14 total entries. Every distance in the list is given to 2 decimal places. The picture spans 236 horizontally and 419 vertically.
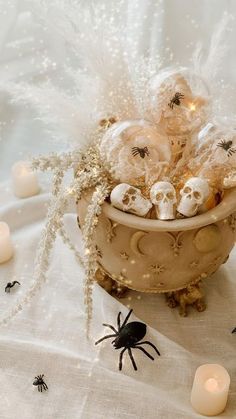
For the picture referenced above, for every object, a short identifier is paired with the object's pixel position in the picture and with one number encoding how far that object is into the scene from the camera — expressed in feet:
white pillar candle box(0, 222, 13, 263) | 3.79
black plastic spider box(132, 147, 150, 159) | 3.03
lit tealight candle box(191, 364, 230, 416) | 2.89
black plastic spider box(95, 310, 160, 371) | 3.22
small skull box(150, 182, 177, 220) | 2.95
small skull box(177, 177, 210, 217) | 2.95
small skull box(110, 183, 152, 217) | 2.99
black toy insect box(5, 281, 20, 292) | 3.63
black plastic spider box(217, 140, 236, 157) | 3.08
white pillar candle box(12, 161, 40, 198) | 4.27
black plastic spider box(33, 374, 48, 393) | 3.06
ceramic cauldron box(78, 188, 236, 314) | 2.97
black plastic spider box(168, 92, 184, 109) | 3.14
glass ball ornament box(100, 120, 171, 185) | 3.04
